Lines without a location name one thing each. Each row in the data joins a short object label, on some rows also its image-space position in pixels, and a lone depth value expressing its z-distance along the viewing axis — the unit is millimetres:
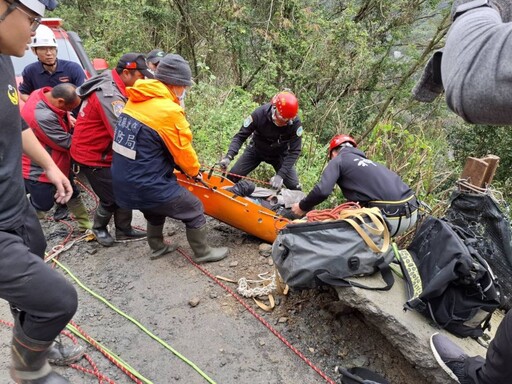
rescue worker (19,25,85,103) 4508
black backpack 2381
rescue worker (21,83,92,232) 3771
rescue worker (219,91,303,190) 4699
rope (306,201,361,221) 2906
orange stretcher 3869
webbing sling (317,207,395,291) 2658
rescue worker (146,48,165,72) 4754
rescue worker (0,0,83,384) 1578
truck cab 5438
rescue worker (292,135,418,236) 3508
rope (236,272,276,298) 3328
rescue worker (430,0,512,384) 790
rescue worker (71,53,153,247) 3539
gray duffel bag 2648
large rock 2453
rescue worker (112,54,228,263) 3125
